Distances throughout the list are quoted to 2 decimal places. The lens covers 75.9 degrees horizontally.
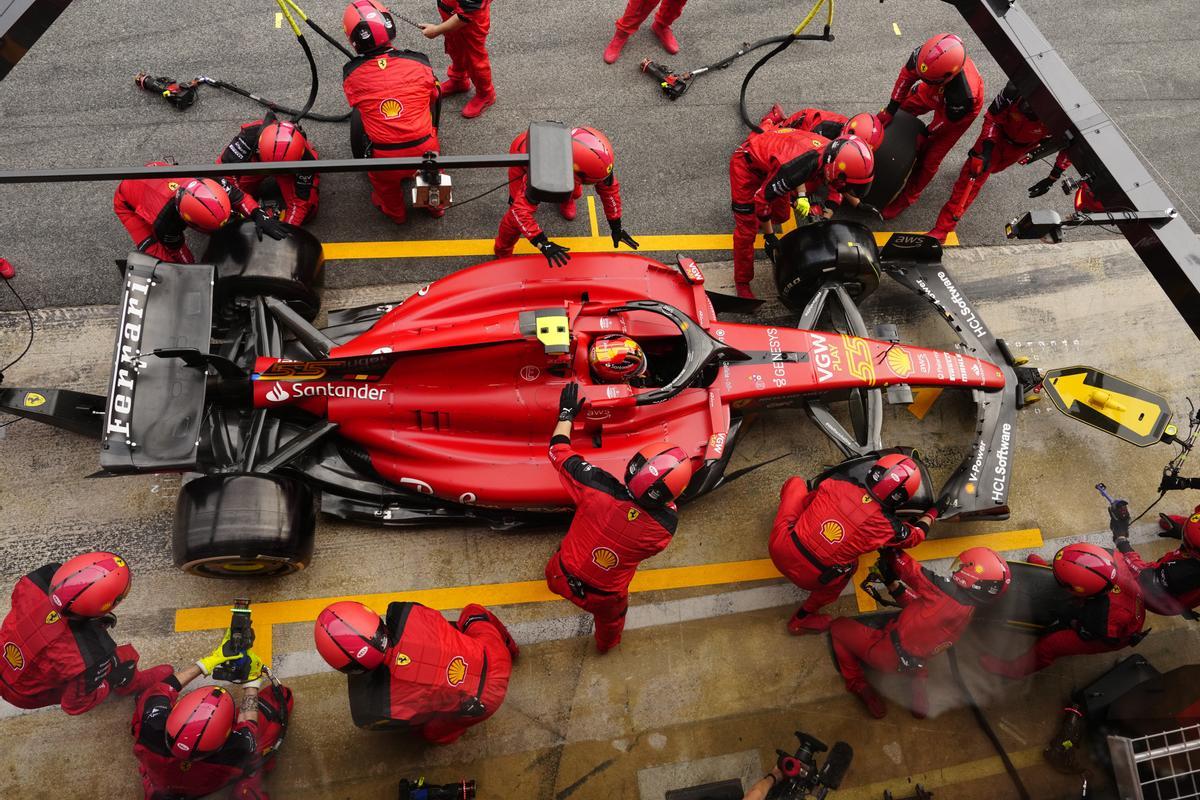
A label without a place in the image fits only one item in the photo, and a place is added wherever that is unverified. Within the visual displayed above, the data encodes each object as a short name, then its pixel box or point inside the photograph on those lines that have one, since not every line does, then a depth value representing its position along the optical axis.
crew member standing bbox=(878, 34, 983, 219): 6.22
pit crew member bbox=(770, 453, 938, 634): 4.84
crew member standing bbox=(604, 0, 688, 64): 7.65
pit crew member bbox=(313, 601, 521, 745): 4.10
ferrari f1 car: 4.92
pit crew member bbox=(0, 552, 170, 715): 4.37
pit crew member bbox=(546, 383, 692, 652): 4.45
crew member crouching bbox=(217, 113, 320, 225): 5.82
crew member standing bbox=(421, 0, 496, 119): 6.57
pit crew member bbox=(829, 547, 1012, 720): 4.84
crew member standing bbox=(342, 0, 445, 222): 5.93
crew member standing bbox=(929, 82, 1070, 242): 6.38
